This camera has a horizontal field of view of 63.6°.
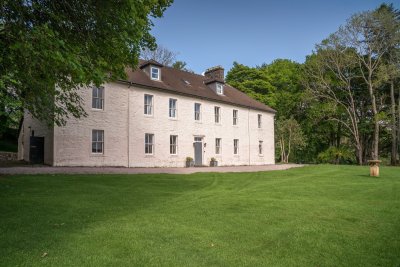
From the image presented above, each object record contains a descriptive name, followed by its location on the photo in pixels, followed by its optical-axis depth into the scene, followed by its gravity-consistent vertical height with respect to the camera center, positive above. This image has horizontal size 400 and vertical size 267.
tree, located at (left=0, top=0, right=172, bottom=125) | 6.29 +2.96
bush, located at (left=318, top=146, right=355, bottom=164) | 38.03 -0.36
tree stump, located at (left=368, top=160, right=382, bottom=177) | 17.38 -0.95
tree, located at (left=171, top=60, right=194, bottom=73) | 47.58 +13.37
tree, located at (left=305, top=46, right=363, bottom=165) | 32.50 +7.92
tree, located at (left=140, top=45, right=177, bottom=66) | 43.62 +13.56
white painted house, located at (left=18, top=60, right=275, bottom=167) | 20.72 +2.06
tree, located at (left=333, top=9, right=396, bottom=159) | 31.03 +11.01
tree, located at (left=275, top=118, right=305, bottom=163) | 34.83 +1.94
